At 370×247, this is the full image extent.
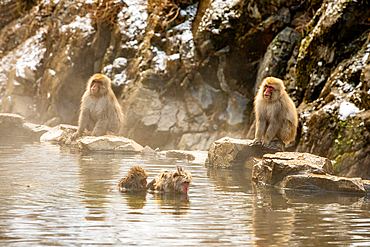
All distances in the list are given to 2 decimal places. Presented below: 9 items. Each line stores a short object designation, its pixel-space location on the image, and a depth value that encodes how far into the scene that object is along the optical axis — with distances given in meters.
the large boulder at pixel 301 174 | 10.07
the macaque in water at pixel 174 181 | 8.83
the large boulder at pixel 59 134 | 19.52
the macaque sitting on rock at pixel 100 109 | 17.83
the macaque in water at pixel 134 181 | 9.06
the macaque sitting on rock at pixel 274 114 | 13.64
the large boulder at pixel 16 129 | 21.59
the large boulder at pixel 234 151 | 13.78
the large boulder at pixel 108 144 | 16.30
